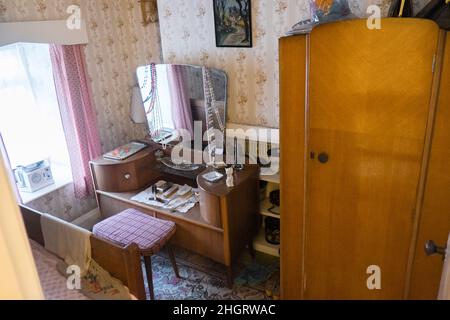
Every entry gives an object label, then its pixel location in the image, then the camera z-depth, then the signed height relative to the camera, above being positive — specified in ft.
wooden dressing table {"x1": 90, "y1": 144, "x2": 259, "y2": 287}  8.17 -3.81
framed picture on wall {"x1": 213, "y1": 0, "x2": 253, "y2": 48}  8.18 +0.13
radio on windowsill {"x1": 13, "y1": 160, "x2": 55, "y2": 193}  9.73 -3.26
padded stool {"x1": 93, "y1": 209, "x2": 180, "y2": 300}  7.96 -4.05
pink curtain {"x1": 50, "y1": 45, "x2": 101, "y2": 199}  9.30 -1.74
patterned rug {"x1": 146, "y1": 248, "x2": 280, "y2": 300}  8.70 -5.69
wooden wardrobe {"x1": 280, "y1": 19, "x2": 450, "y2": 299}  5.21 -1.94
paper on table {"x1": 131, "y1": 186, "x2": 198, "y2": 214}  9.05 -3.90
